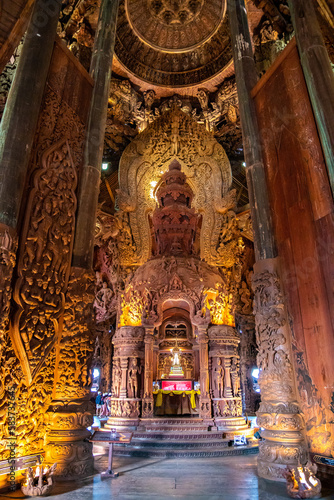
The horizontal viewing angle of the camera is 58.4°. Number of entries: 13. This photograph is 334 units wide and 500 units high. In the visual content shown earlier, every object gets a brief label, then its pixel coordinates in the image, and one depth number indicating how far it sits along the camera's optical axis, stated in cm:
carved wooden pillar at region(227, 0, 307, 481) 494
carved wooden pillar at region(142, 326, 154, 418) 1027
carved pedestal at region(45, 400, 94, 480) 483
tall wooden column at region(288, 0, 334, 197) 541
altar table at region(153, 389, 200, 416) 1112
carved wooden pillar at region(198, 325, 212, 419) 1005
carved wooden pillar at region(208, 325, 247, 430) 1001
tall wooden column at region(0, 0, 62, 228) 470
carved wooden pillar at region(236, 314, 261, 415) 1831
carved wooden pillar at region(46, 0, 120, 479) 494
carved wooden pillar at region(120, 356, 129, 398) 1051
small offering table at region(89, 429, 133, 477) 511
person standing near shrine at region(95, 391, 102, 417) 1470
